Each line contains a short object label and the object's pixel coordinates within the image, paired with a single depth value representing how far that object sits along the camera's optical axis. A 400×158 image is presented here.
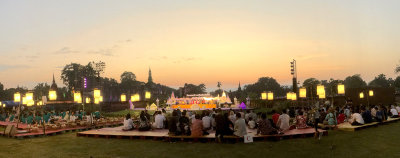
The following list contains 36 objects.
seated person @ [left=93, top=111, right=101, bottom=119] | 24.85
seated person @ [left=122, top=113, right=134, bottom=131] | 16.83
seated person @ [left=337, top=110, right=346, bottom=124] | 18.03
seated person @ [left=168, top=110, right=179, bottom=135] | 13.87
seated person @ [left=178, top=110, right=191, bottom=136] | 13.70
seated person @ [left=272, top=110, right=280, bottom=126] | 15.63
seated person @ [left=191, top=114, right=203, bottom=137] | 13.35
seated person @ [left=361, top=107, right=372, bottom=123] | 17.14
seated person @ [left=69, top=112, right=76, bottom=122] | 21.56
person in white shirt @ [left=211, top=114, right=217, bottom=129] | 15.40
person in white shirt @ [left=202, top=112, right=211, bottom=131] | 15.38
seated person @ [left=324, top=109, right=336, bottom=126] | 15.95
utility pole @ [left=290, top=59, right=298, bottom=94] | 27.67
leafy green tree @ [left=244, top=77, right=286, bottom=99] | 101.62
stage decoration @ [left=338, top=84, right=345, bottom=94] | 19.42
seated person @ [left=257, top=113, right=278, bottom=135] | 13.19
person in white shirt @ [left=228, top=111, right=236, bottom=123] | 15.47
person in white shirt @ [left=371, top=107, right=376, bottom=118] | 19.03
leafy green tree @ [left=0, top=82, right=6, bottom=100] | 77.54
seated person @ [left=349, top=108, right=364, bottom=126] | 16.36
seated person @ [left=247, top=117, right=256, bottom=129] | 16.09
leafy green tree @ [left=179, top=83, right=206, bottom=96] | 113.57
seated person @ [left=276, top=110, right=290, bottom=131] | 14.24
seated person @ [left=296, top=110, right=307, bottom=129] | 15.11
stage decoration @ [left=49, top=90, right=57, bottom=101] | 20.61
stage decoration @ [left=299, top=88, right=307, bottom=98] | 22.60
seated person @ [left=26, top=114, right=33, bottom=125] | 21.10
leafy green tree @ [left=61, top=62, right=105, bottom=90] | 72.32
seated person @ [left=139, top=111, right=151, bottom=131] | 16.13
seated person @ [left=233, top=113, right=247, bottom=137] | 12.66
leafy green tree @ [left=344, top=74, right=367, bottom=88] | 96.69
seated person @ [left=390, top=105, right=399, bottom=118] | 20.61
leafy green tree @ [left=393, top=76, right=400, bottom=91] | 59.34
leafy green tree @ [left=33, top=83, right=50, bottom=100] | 83.01
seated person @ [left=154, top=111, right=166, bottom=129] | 16.98
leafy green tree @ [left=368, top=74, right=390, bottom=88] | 107.06
